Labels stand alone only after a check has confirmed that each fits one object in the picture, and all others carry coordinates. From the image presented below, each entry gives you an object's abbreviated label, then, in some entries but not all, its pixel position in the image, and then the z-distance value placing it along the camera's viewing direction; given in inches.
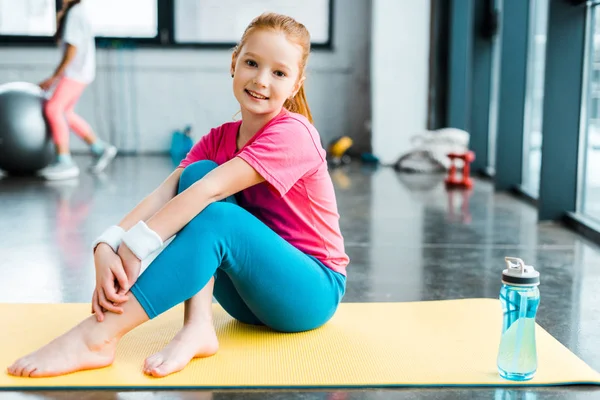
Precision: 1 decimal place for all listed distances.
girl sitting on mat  60.0
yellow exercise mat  60.7
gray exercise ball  184.9
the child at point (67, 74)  195.9
